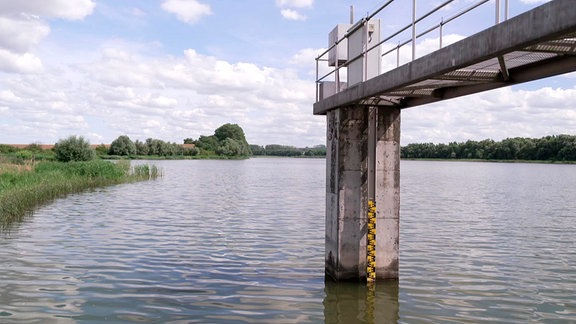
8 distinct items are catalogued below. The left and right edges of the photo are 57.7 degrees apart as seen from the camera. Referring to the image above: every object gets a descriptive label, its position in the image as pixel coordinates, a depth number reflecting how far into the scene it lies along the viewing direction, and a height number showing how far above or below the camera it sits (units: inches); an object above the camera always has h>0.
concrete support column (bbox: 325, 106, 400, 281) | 413.7 -21.9
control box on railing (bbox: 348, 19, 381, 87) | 392.5 +82.2
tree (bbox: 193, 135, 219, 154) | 6046.3 +158.9
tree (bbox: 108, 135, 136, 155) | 3836.1 +76.0
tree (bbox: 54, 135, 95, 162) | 1800.0 +23.3
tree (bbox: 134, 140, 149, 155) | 4313.5 +71.1
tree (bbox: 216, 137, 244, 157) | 5885.8 +104.2
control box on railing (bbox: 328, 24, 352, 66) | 451.5 +97.5
